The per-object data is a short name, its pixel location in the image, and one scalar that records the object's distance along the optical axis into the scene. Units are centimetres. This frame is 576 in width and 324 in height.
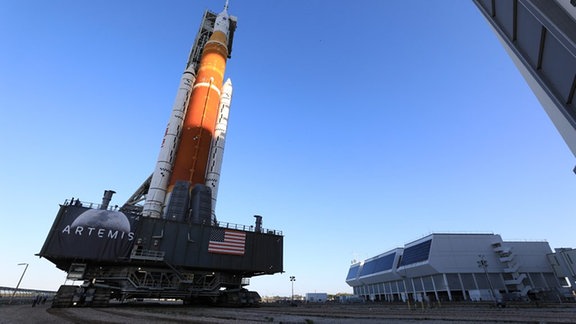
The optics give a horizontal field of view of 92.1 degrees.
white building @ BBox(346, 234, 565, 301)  6178
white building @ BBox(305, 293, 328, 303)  8488
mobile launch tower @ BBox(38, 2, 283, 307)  2641
